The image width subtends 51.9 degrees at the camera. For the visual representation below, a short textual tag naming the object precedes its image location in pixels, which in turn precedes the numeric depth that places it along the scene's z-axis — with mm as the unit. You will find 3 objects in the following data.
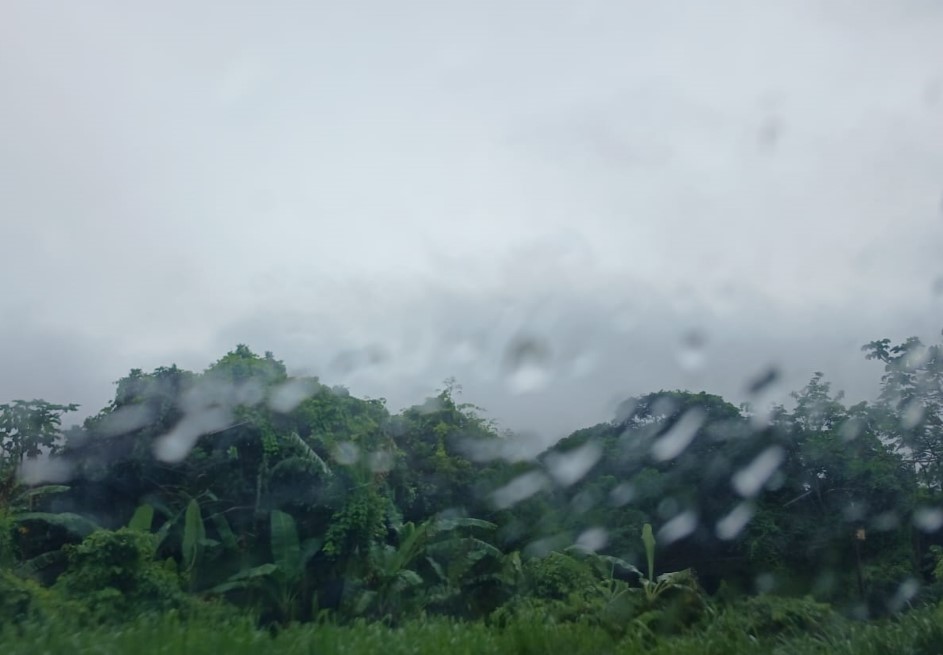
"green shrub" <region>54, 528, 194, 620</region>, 13578
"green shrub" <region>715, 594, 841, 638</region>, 12188
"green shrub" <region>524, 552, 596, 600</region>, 17906
